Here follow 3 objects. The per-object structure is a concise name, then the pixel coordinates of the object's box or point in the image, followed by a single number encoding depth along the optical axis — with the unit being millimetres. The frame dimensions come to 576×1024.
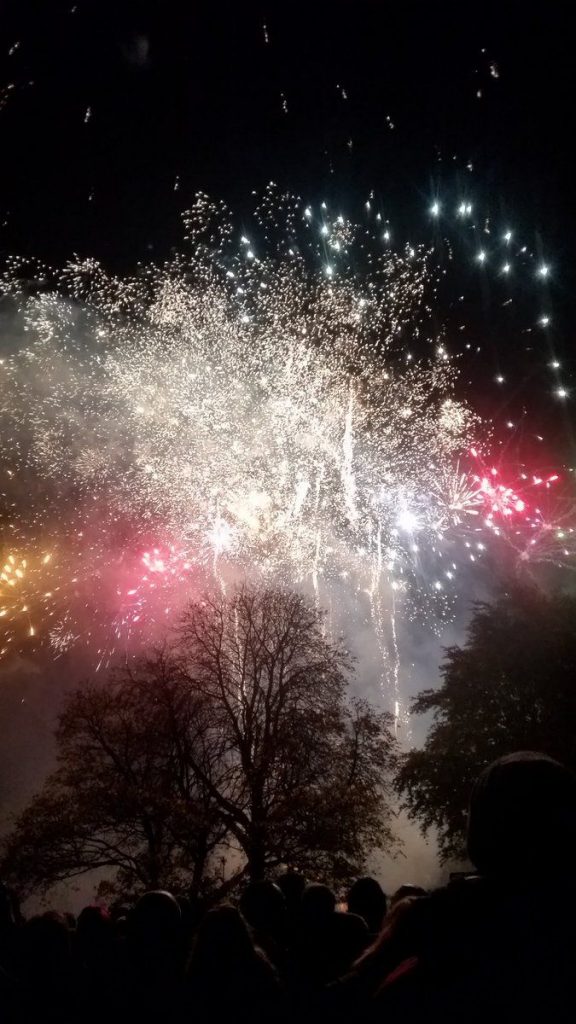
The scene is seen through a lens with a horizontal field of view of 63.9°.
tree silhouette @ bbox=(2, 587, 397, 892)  12453
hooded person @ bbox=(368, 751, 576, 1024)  1459
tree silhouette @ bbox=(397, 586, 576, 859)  15943
